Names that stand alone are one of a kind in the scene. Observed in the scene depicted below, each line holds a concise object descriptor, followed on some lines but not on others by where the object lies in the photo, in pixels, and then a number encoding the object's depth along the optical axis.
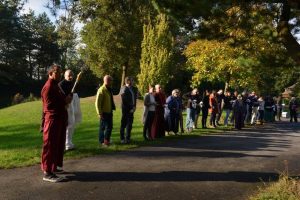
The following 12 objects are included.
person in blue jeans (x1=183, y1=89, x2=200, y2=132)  18.17
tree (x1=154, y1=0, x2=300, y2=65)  8.73
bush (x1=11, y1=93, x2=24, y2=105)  50.00
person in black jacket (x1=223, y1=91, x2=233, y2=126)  21.75
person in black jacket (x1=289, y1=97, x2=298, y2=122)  28.03
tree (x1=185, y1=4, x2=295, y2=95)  9.48
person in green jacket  12.17
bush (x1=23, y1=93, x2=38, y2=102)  48.47
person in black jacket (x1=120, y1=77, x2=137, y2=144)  13.37
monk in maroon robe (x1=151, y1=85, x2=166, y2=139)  15.17
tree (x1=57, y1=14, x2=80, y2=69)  71.26
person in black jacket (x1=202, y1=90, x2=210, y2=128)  19.81
